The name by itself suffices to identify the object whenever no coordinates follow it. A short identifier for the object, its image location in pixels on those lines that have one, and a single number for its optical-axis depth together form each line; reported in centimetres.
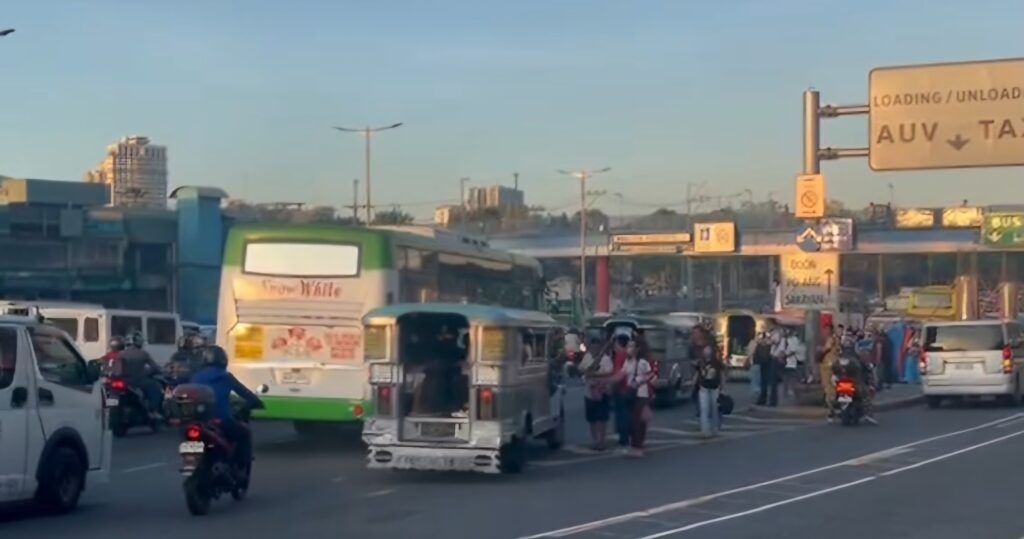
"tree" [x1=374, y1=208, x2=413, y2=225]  9175
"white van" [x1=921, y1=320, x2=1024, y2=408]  3447
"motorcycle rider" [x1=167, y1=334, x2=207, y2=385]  2819
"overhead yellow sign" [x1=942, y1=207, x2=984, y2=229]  7694
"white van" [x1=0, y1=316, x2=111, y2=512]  1456
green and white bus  2225
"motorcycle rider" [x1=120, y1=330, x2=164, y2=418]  2648
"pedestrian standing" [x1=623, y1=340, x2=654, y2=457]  2272
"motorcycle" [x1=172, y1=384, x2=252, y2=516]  1532
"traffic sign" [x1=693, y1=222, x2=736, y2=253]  6544
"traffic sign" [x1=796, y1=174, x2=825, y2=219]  3152
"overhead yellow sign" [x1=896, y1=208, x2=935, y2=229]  7775
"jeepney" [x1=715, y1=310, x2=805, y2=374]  4934
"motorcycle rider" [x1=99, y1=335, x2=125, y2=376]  2627
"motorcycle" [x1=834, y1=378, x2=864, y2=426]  2900
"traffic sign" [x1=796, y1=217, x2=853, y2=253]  3184
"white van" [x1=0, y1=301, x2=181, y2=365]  3084
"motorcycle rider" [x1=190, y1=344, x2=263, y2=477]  1593
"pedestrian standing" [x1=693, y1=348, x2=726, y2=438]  2566
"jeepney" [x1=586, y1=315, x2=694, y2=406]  3475
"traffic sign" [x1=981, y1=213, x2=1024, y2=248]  6806
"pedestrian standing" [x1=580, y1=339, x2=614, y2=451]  2298
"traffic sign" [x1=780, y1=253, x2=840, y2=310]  3216
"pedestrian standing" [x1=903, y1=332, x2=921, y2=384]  4594
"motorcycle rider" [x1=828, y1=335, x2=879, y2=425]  2895
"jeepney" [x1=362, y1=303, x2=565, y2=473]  1892
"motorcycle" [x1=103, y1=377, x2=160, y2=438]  2616
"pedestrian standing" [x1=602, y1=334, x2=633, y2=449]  2278
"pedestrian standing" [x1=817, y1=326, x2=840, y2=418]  2970
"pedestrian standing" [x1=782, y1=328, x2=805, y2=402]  3531
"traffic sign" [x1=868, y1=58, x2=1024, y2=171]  2795
